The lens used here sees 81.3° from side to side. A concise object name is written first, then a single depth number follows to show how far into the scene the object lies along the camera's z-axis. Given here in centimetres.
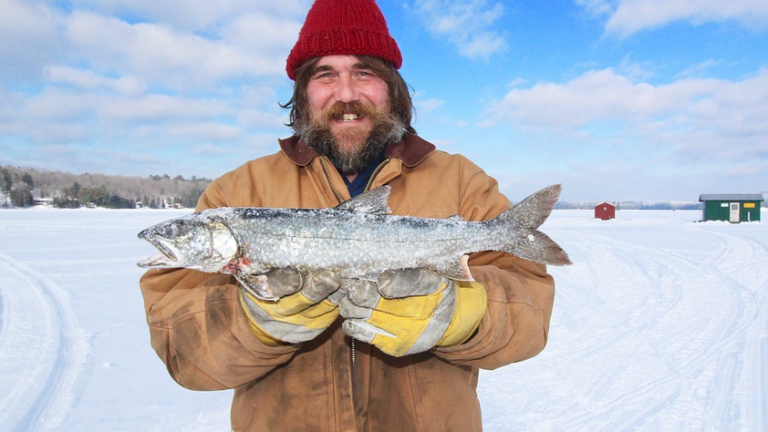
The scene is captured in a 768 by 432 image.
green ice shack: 3838
